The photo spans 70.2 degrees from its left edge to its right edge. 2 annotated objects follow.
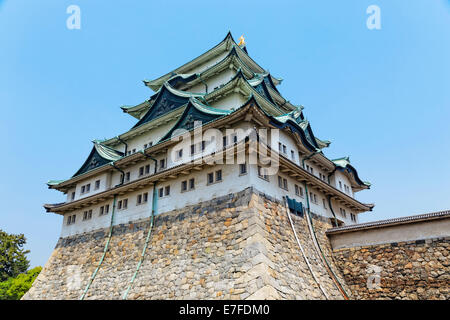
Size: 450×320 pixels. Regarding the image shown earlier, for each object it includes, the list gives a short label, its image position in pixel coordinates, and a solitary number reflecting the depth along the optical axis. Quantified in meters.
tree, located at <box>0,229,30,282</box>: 45.44
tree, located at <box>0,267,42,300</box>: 35.91
